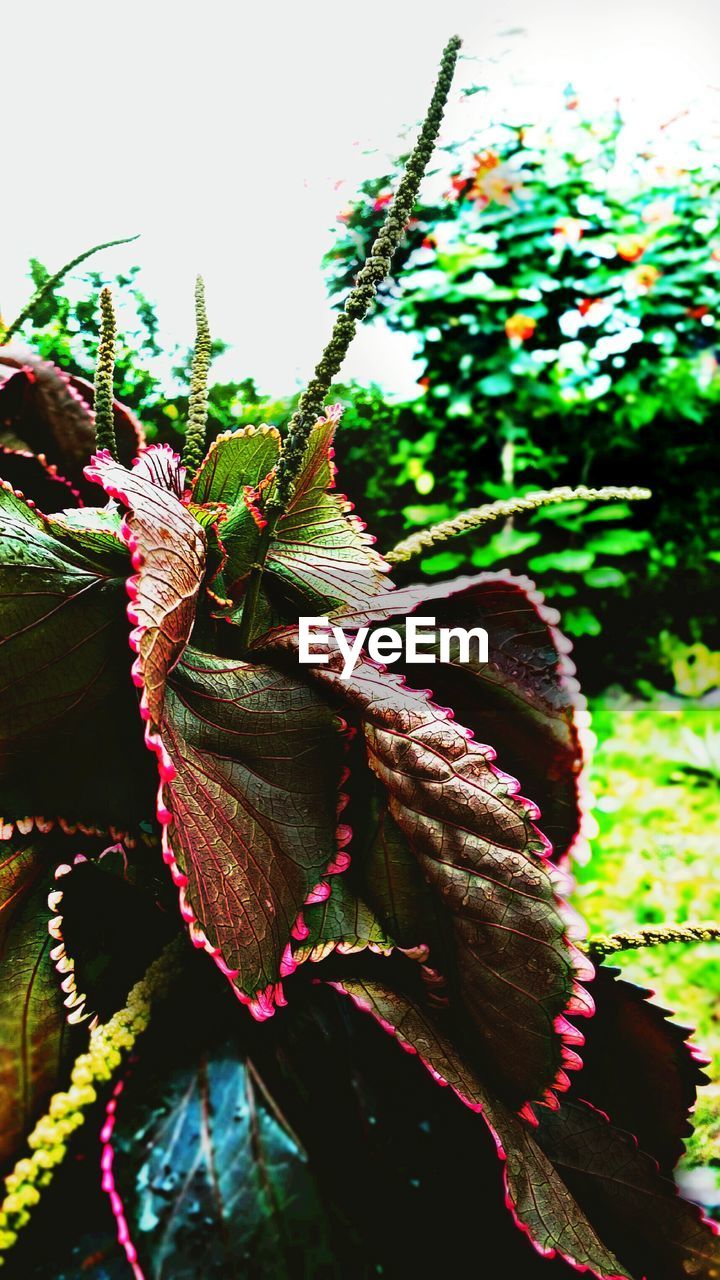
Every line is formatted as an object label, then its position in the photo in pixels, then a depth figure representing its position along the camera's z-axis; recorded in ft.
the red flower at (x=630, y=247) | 7.03
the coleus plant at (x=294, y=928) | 0.98
